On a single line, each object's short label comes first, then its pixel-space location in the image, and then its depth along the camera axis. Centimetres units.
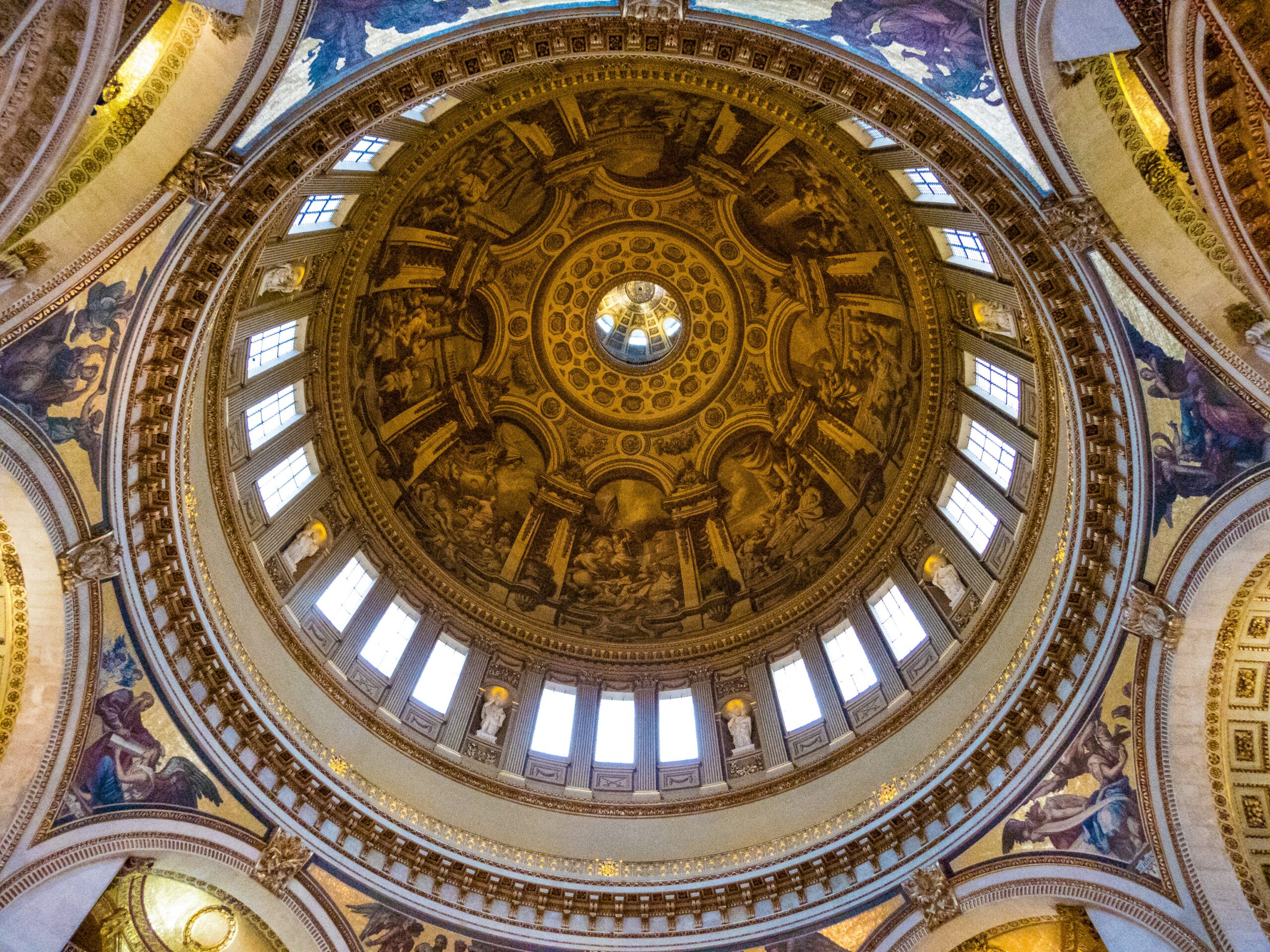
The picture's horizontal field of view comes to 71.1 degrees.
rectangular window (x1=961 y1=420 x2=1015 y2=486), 2319
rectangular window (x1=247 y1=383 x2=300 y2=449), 2330
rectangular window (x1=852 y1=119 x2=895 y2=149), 2023
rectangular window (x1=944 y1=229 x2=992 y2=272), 2203
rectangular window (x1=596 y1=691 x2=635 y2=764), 2516
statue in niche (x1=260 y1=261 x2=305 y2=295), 2186
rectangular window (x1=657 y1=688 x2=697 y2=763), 2525
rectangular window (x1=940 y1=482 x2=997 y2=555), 2344
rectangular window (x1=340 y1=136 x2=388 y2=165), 2140
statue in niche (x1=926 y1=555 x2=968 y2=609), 2348
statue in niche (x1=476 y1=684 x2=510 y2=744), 2458
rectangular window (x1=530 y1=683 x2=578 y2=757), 2509
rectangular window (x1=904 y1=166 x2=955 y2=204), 2120
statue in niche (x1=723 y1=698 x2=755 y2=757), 2467
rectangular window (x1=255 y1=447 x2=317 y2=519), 2366
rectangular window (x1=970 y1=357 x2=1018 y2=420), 2286
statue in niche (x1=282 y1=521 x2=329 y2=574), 2367
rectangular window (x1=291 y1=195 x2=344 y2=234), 2192
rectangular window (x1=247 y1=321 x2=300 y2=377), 2297
